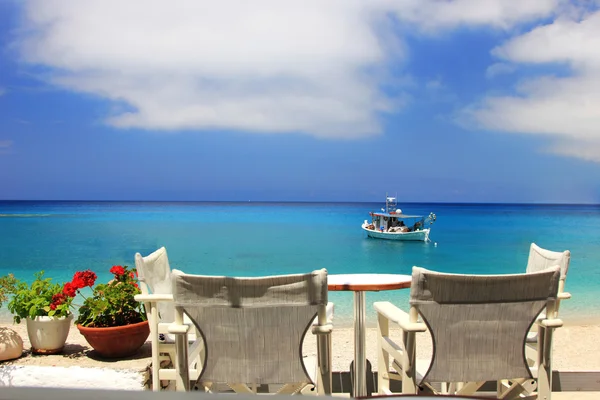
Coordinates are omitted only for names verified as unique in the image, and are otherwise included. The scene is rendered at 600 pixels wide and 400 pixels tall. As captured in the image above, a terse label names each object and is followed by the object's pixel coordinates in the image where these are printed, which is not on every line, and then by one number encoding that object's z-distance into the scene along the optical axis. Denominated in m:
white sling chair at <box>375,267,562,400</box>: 2.10
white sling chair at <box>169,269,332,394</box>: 2.08
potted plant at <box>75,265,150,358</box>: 3.04
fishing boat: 28.28
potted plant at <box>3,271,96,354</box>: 3.16
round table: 2.75
